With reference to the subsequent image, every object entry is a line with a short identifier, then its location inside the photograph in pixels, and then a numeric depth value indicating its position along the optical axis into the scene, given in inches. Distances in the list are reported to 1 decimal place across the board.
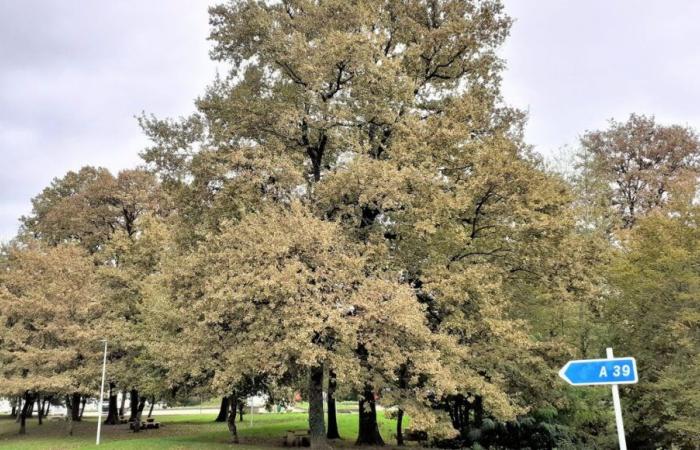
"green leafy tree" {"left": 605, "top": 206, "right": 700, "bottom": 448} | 590.2
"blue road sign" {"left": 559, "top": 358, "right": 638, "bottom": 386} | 229.0
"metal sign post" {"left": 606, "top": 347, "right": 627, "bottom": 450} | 227.8
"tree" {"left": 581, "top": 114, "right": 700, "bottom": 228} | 1252.5
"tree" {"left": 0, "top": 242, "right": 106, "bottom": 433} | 1119.6
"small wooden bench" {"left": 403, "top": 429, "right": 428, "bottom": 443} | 1014.4
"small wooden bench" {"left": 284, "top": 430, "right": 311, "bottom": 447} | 919.7
